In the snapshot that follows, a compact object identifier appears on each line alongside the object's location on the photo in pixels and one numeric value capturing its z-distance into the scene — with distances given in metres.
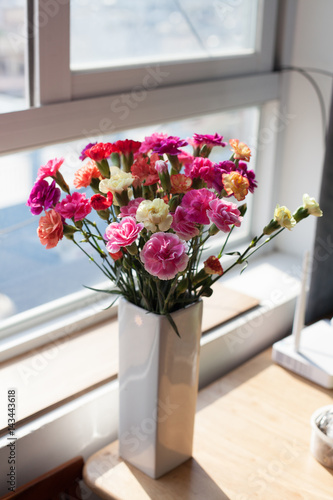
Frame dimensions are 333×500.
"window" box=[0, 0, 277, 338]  1.21
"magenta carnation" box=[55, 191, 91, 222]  0.95
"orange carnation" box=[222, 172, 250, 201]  0.98
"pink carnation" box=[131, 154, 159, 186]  1.02
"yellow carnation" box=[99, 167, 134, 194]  0.97
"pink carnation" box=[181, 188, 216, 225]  0.95
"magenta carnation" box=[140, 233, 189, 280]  0.91
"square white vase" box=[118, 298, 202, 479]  1.08
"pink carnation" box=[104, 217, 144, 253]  0.91
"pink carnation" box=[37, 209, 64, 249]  0.95
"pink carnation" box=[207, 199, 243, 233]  0.94
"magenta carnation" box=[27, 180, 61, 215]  0.95
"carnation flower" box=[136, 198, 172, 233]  0.92
